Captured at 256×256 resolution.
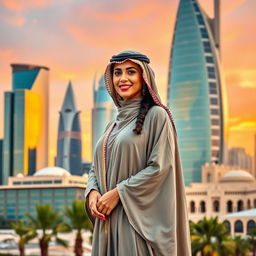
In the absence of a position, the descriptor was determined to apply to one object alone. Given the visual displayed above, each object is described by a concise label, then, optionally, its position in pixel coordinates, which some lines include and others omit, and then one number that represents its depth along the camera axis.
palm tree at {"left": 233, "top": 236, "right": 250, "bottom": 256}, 46.78
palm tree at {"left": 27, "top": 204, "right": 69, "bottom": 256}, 40.93
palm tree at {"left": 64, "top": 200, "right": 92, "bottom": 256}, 38.75
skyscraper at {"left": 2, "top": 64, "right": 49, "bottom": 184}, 190.62
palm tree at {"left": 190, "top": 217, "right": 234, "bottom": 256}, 36.09
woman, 5.46
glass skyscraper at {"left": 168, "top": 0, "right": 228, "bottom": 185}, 150.38
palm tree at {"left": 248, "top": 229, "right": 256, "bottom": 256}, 55.27
